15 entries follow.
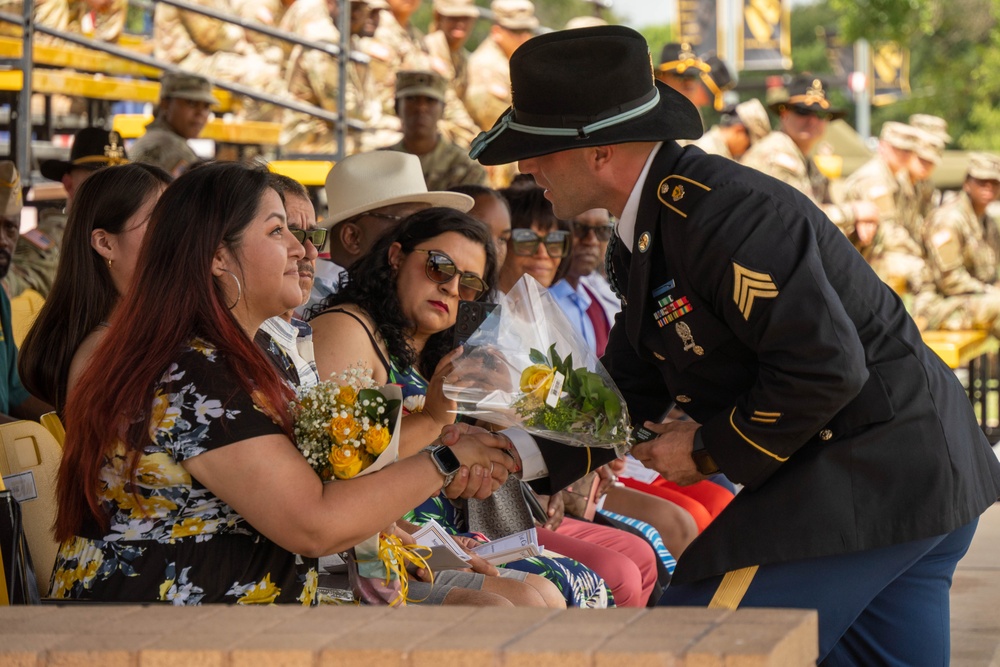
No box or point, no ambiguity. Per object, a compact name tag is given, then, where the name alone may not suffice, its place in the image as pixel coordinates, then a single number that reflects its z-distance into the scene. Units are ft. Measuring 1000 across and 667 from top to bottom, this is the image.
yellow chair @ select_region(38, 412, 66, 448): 22.72
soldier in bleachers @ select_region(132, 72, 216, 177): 56.59
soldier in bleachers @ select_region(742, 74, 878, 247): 71.92
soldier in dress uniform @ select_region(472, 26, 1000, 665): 18.10
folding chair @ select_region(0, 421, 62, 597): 21.11
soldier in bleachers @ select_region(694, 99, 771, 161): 79.06
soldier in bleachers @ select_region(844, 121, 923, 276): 79.25
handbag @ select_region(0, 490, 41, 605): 19.17
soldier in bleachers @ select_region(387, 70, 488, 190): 53.67
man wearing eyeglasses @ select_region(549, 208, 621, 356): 42.65
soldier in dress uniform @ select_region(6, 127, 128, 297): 41.88
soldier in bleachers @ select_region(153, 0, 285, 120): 77.05
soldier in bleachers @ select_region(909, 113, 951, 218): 86.58
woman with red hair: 17.44
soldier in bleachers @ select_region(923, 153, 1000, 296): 78.07
